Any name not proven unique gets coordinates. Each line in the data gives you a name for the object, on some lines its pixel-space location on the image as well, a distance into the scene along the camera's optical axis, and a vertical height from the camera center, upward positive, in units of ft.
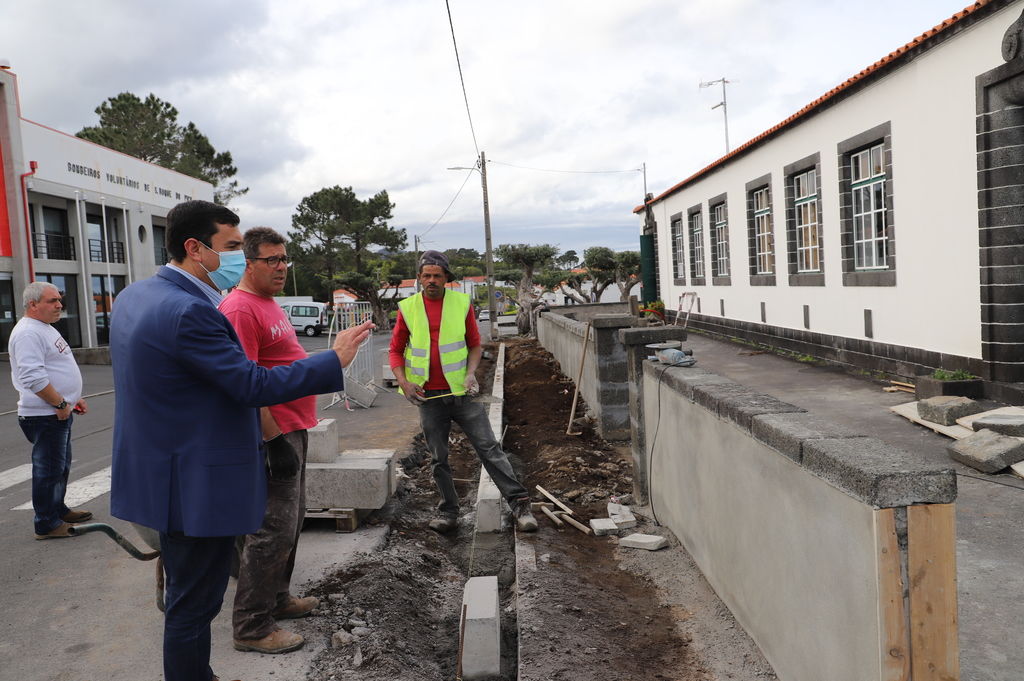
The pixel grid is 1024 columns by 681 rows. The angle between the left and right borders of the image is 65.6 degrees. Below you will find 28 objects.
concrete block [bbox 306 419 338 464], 19.16 -3.41
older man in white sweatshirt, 17.98 -1.71
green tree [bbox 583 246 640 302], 103.76 +2.59
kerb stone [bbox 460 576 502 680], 12.38 -5.46
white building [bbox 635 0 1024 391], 26.86 +2.52
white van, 150.00 -2.17
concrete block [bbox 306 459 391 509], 18.58 -4.30
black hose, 10.92 -3.18
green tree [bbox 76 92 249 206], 157.17 +36.58
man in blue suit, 9.17 -1.41
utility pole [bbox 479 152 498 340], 95.50 +3.03
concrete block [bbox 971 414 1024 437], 19.60 -4.10
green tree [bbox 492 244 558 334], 90.33 +3.11
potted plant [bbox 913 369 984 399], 26.84 -4.11
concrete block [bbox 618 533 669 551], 16.55 -5.43
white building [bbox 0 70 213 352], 77.92 +11.67
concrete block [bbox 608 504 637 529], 18.25 -5.43
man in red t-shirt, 12.53 -2.80
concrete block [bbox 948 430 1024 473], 18.60 -4.50
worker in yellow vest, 18.39 -1.66
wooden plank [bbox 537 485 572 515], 19.70 -5.37
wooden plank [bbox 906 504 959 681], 7.40 -3.04
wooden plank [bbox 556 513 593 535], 18.32 -5.52
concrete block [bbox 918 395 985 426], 23.56 -4.30
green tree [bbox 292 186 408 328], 199.21 +18.34
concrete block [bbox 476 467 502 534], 19.72 -5.45
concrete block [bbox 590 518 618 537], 18.10 -5.49
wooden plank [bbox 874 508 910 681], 7.42 -3.12
